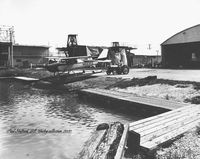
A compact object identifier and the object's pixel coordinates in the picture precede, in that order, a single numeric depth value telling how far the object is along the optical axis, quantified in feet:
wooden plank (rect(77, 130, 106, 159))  20.16
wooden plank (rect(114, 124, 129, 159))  19.41
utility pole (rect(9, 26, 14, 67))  189.67
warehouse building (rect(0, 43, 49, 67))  208.74
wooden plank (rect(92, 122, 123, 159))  19.69
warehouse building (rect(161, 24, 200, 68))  137.28
